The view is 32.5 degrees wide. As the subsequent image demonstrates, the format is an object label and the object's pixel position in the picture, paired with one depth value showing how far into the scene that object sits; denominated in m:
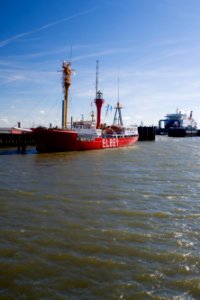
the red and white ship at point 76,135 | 39.19
